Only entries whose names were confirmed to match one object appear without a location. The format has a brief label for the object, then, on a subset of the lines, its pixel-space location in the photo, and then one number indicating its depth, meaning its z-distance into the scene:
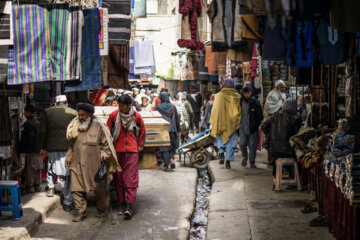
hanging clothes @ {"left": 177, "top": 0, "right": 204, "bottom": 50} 13.27
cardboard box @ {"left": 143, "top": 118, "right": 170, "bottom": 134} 11.71
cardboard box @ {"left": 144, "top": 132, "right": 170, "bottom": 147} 11.48
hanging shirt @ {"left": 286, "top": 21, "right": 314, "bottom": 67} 7.70
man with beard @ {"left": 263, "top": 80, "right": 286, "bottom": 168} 12.44
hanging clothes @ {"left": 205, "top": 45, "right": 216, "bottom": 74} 20.93
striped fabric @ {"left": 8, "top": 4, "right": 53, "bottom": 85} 7.06
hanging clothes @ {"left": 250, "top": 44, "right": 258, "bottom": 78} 16.45
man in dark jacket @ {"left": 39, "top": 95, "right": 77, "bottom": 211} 8.95
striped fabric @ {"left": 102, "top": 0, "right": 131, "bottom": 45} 9.30
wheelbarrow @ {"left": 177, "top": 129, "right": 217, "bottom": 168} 13.78
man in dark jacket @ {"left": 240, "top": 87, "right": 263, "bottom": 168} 12.34
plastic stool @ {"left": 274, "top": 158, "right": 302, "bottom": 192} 9.65
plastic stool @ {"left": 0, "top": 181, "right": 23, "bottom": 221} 7.71
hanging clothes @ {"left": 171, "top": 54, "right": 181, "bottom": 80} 29.56
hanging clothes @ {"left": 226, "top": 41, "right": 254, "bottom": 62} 10.83
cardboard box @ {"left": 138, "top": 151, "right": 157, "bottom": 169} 11.49
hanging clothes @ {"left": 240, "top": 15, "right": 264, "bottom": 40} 8.21
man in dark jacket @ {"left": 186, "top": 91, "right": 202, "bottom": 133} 25.36
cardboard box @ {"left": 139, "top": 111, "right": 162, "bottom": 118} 12.19
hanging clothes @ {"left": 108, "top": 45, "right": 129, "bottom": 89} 9.68
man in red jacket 8.66
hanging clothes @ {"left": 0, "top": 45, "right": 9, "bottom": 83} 6.45
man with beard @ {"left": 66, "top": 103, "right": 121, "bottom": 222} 8.28
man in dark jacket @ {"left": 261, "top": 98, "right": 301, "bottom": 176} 9.64
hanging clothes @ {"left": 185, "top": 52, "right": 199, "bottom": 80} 26.79
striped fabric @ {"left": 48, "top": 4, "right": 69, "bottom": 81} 7.31
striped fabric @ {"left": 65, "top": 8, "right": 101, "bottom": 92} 7.71
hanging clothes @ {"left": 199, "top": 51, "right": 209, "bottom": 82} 23.61
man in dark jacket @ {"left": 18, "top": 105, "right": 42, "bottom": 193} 9.80
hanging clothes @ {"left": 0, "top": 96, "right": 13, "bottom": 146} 7.85
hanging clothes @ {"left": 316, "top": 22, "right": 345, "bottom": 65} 7.46
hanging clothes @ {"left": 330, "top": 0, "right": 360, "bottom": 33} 5.25
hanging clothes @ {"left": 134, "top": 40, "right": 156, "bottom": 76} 18.42
